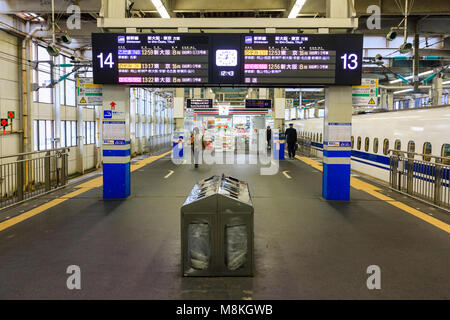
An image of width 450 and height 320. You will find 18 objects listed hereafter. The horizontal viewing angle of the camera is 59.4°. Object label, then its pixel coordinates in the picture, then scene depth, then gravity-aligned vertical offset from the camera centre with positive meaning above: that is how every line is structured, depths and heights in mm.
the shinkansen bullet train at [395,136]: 10453 +163
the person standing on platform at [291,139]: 20734 +55
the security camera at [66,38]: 12227 +3127
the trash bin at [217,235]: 4785 -1175
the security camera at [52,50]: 11438 +2608
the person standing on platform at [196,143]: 16900 -152
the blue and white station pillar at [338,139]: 9297 +30
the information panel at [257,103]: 21703 +2025
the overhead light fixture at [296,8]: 9970 +3502
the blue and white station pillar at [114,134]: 9336 +122
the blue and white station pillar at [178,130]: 20781 +514
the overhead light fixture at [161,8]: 10423 +3622
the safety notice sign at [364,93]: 9766 +1174
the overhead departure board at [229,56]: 8664 +1834
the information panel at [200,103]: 23078 +2140
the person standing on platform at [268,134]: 26734 +405
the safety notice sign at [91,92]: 9609 +1144
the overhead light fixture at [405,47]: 11334 +2710
